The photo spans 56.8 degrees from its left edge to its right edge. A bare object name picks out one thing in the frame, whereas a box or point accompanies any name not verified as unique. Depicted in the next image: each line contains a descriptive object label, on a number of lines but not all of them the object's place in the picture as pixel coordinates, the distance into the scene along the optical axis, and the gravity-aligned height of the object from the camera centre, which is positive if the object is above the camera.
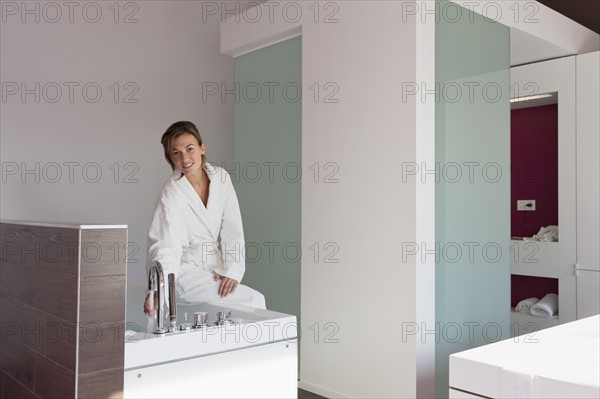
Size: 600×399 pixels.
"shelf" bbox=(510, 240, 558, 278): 4.13 -0.35
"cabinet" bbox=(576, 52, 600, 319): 3.91 +0.20
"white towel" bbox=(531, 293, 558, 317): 4.08 -0.70
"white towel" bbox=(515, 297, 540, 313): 4.23 -0.71
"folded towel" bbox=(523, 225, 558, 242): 4.19 -0.17
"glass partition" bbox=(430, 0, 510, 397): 2.91 +0.15
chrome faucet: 1.85 -0.29
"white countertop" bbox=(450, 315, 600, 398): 1.16 -0.35
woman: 2.29 -0.08
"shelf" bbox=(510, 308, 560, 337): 4.09 -0.82
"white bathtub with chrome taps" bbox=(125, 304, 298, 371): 1.72 -0.43
